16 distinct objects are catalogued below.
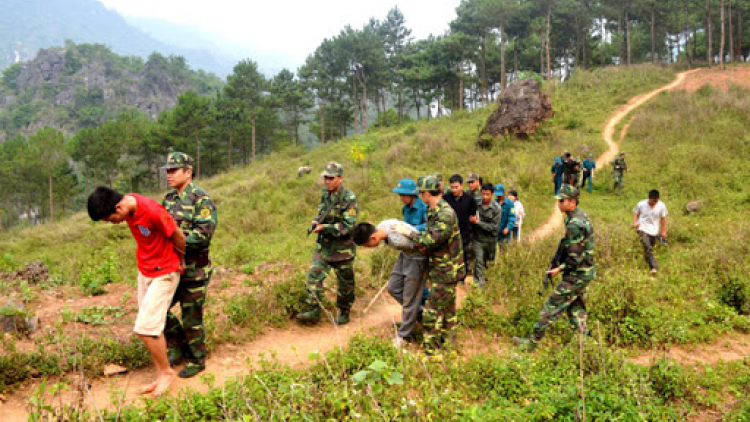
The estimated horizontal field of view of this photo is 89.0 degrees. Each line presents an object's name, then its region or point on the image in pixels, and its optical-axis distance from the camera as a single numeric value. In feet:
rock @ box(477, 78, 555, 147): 60.39
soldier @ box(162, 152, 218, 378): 11.80
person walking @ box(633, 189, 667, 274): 22.97
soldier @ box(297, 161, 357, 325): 15.47
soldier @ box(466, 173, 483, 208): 20.70
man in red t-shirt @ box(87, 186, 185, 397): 10.28
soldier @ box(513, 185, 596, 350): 14.07
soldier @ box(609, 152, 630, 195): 41.14
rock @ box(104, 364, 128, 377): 12.21
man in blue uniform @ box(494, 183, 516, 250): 23.08
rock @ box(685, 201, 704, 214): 34.81
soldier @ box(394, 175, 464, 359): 12.91
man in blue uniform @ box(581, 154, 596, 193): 43.78
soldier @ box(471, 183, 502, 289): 20.24
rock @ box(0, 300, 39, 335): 13.50
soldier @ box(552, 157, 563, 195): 41.11
